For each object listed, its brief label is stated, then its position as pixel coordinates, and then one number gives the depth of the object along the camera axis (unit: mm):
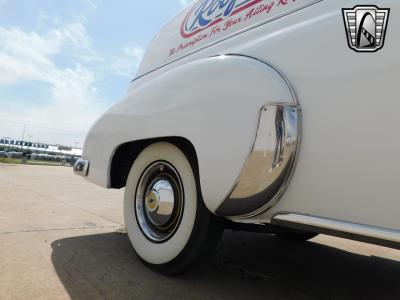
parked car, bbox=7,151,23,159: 39956
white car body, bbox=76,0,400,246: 1246
